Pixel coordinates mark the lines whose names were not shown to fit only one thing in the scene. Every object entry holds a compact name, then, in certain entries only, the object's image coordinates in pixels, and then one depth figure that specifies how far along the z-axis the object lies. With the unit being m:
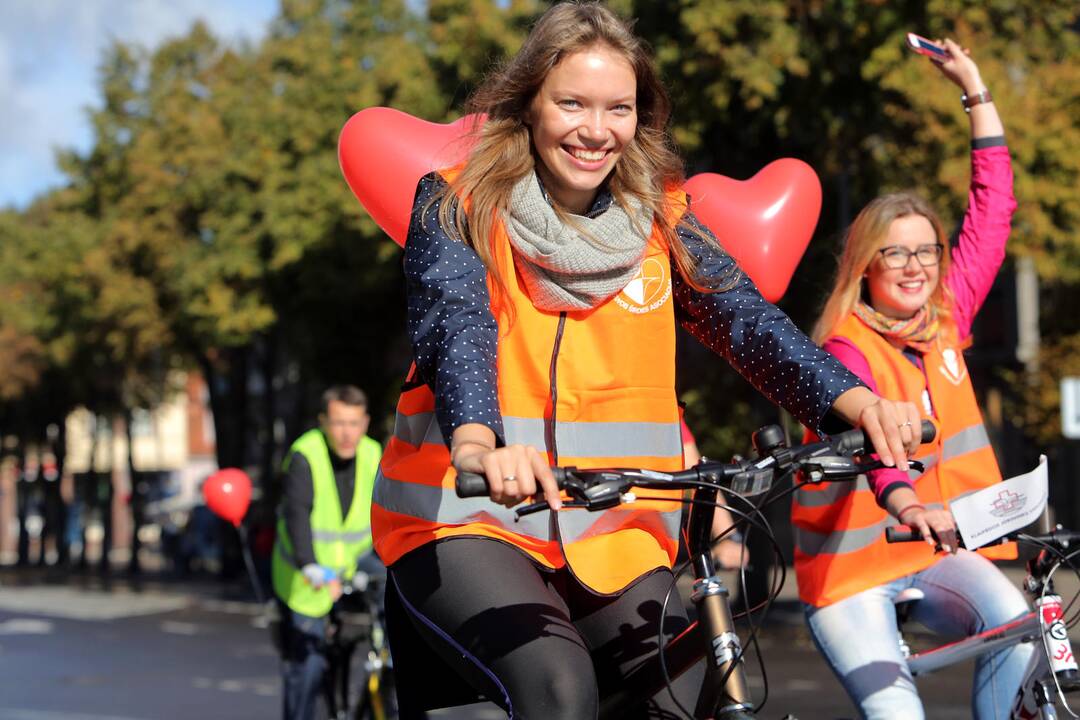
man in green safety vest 7.64
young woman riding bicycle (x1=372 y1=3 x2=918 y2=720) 2.94
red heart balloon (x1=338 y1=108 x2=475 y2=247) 3.80
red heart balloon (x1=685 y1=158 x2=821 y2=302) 4.32
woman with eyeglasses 4.09
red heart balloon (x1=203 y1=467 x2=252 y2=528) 7.82
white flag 3.71
